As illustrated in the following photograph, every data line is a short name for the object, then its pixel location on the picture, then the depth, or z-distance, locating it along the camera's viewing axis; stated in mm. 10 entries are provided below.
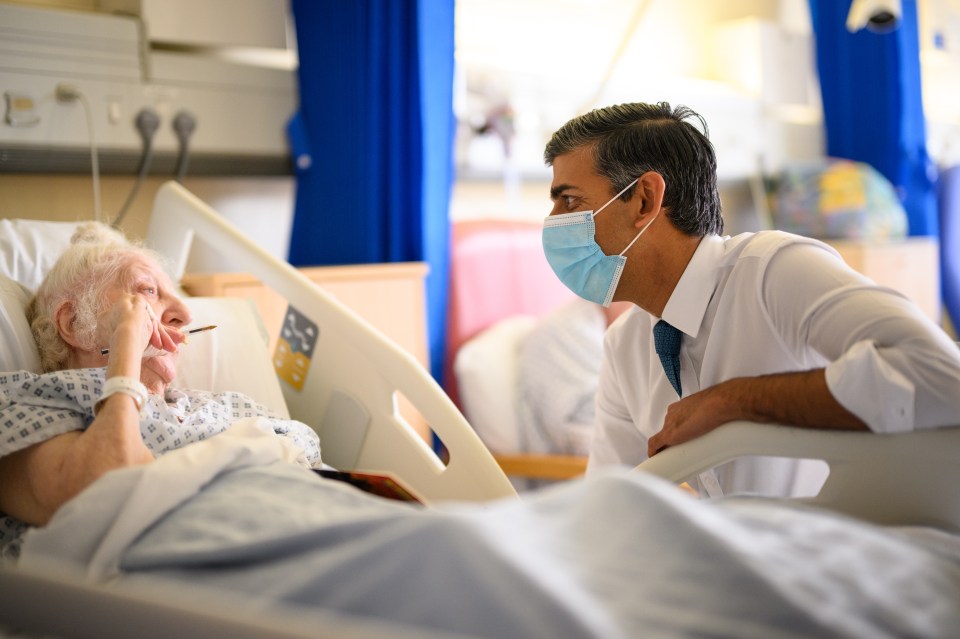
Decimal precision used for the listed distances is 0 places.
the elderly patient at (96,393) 1420
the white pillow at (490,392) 3025
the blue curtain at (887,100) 4832
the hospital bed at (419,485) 928
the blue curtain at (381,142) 3020
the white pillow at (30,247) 2100
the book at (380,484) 1469
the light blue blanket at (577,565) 914
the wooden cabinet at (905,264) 4289
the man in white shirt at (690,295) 1475
